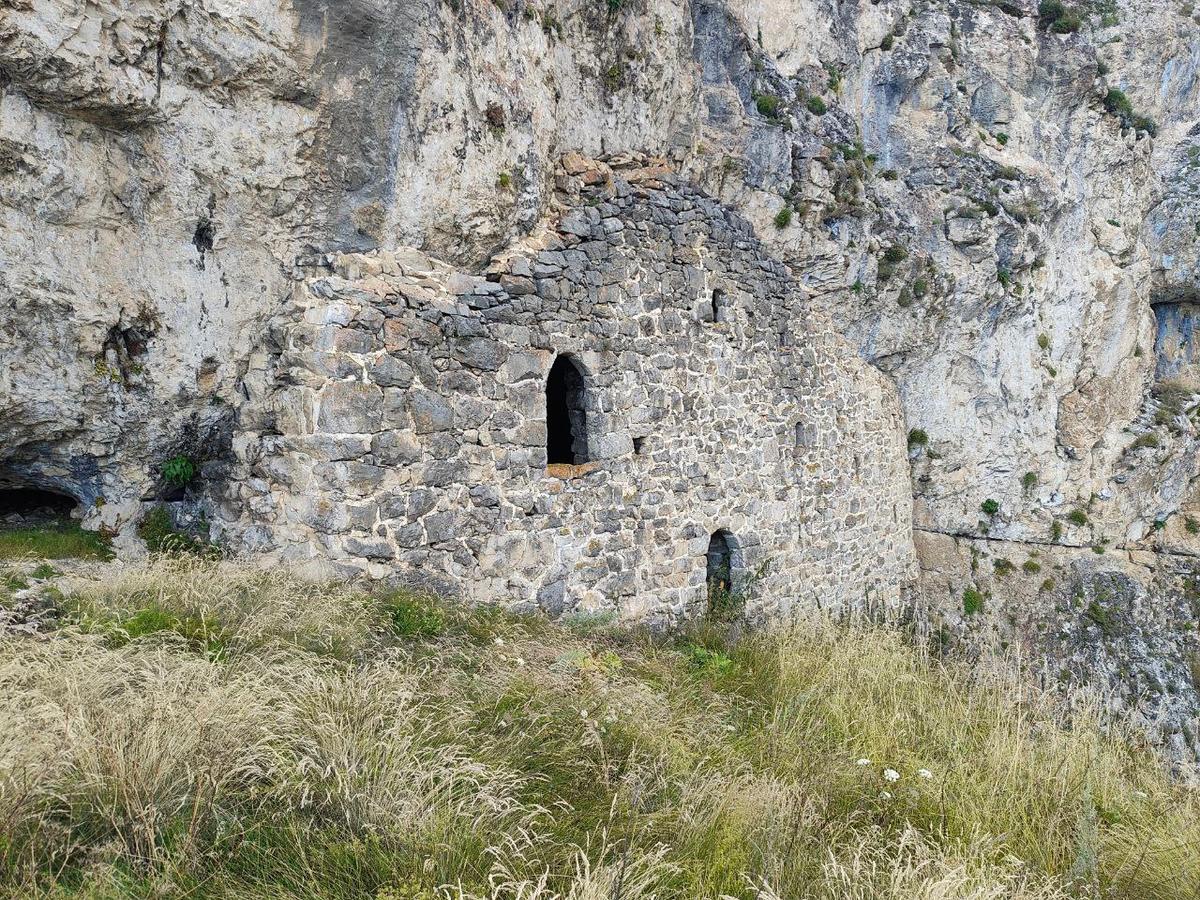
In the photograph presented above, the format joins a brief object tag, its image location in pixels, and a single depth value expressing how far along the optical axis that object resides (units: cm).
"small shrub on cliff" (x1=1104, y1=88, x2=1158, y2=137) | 1541
